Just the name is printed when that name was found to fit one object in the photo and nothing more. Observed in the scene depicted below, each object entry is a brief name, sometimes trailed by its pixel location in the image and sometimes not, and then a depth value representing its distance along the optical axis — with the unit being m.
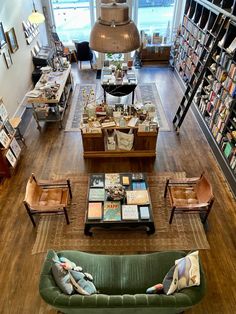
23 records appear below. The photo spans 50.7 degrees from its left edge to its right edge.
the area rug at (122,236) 3.38
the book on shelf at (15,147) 4.53
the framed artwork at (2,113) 4.32
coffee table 3.28
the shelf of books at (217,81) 4.29
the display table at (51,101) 5.39
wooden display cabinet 4.63
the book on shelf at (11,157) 4.31
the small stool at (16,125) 4.83
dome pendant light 1.89
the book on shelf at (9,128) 4.43
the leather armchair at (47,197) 3.34
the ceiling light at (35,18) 5.84
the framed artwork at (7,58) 5.26
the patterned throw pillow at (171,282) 2.17
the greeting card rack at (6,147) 4.21
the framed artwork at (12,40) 5.43
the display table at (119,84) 6.04
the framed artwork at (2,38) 5.10
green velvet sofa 2.03
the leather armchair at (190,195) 3.36
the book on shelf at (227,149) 4.33
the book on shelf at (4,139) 4.17
